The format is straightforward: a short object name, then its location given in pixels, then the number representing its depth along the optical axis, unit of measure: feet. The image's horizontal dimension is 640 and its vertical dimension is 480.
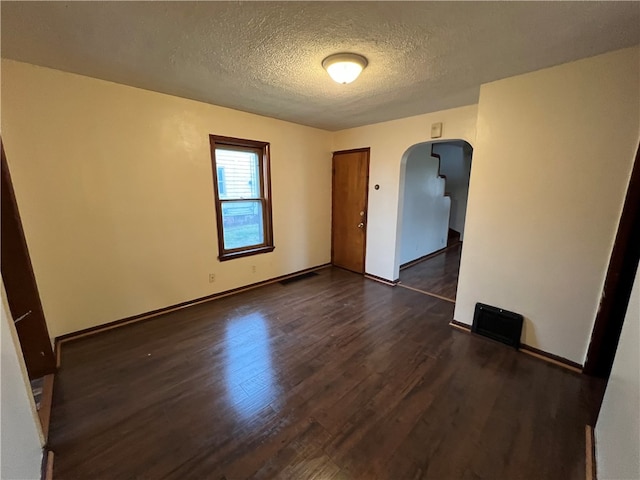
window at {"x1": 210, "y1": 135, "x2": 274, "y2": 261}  10.98
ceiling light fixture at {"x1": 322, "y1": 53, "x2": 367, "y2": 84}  6.06
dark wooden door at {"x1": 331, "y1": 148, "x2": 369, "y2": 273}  13.67
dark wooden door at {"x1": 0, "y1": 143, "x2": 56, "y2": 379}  6.01
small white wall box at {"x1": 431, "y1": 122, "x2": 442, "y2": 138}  10.30
